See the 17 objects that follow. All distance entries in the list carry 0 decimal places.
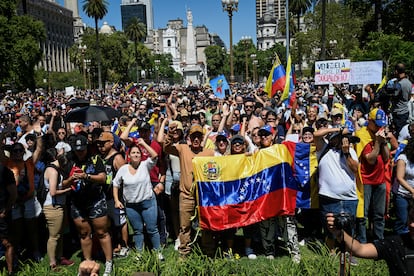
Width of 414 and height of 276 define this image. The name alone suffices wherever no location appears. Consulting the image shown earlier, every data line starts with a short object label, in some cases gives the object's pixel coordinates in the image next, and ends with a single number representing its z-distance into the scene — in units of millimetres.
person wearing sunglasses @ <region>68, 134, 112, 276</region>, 5016
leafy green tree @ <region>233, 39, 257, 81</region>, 115312
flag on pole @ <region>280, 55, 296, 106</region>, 11266
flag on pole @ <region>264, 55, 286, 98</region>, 12445
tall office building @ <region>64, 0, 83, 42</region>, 166250
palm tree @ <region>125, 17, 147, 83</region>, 83875
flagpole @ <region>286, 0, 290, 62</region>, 22984
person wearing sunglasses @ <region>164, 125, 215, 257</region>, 5512
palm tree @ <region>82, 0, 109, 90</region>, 58750
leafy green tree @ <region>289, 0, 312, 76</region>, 63406
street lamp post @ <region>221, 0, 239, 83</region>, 21489
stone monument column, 60969
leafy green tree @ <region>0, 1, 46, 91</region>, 29983
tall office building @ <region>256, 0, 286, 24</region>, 191000
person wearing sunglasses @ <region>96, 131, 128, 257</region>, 5691
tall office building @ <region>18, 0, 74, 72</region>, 109188
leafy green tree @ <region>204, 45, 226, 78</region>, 122688
